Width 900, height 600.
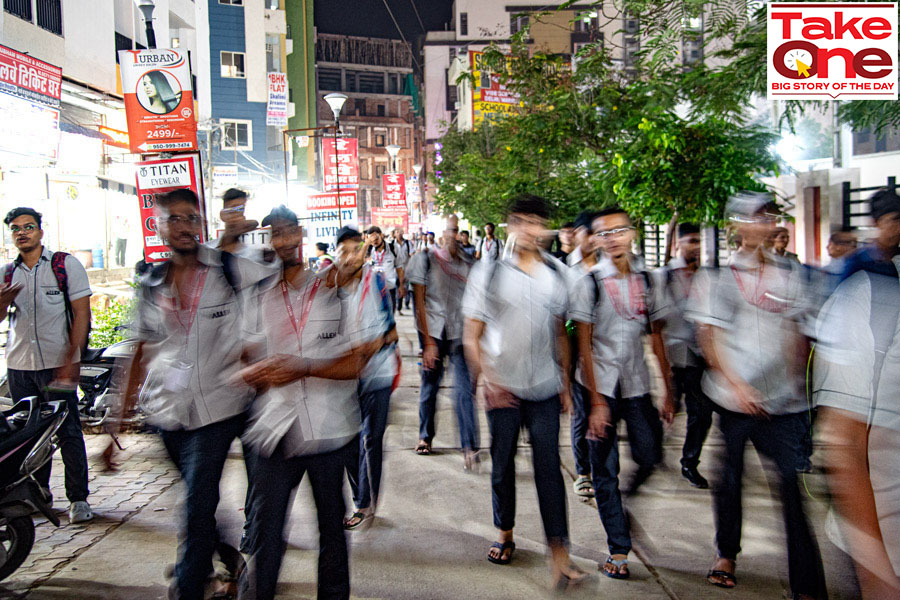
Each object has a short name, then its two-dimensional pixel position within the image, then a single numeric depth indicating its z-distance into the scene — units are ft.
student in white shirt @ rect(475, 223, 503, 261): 52.24
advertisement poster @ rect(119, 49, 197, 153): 27.66
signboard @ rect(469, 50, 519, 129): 83.44
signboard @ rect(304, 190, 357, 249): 46.93
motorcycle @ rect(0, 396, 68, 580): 14.77
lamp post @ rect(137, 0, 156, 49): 33.04
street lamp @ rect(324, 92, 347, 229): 57.88
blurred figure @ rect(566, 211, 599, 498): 19.36
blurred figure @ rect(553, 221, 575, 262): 29.30
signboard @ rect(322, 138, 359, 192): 64.44
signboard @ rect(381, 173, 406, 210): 94.07
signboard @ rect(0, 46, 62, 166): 34.65
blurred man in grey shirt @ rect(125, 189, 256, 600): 11.56
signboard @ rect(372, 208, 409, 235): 93.86
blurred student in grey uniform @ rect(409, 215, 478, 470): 22.47
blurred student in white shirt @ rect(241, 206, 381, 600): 10.78
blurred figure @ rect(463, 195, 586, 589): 13.75
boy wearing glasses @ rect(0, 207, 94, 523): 17.35
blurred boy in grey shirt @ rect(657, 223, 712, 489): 17.33
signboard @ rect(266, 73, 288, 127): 110.73
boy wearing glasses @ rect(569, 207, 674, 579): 14.47
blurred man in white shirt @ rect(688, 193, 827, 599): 12.36
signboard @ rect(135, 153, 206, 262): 26.66
